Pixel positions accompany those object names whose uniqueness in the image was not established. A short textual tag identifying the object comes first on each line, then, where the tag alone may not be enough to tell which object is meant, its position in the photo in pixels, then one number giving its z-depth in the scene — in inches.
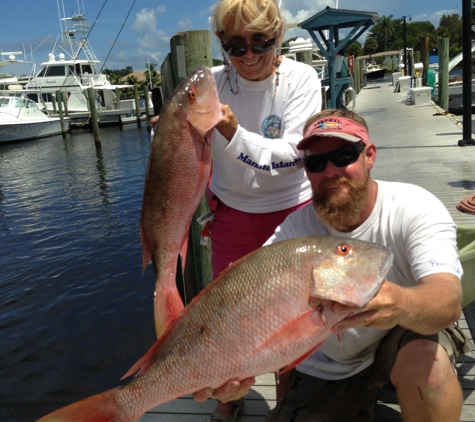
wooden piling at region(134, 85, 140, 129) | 1587.1
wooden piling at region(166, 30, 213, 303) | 144.2
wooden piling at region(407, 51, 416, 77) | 1346.0
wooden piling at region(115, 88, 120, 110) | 1717.5
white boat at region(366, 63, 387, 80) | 2340.4
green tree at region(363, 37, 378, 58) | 4097.0
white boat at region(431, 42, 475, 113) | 888.3
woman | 94.9
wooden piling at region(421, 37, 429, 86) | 1091.5
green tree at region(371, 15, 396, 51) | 4148.6
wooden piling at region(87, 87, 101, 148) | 1149.8
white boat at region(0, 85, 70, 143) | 1278.3
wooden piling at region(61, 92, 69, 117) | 1546.5
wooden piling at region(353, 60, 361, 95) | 1220.8
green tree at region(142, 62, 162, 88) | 2649.4
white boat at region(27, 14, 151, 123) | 1646.2
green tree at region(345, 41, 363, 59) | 3643.5
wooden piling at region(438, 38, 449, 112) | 701.9
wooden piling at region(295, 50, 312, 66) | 374.6
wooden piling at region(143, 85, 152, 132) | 1391.2
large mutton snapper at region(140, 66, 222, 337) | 88.3
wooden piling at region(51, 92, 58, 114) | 1565.0
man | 76.2
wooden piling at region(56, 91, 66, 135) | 1423.5
